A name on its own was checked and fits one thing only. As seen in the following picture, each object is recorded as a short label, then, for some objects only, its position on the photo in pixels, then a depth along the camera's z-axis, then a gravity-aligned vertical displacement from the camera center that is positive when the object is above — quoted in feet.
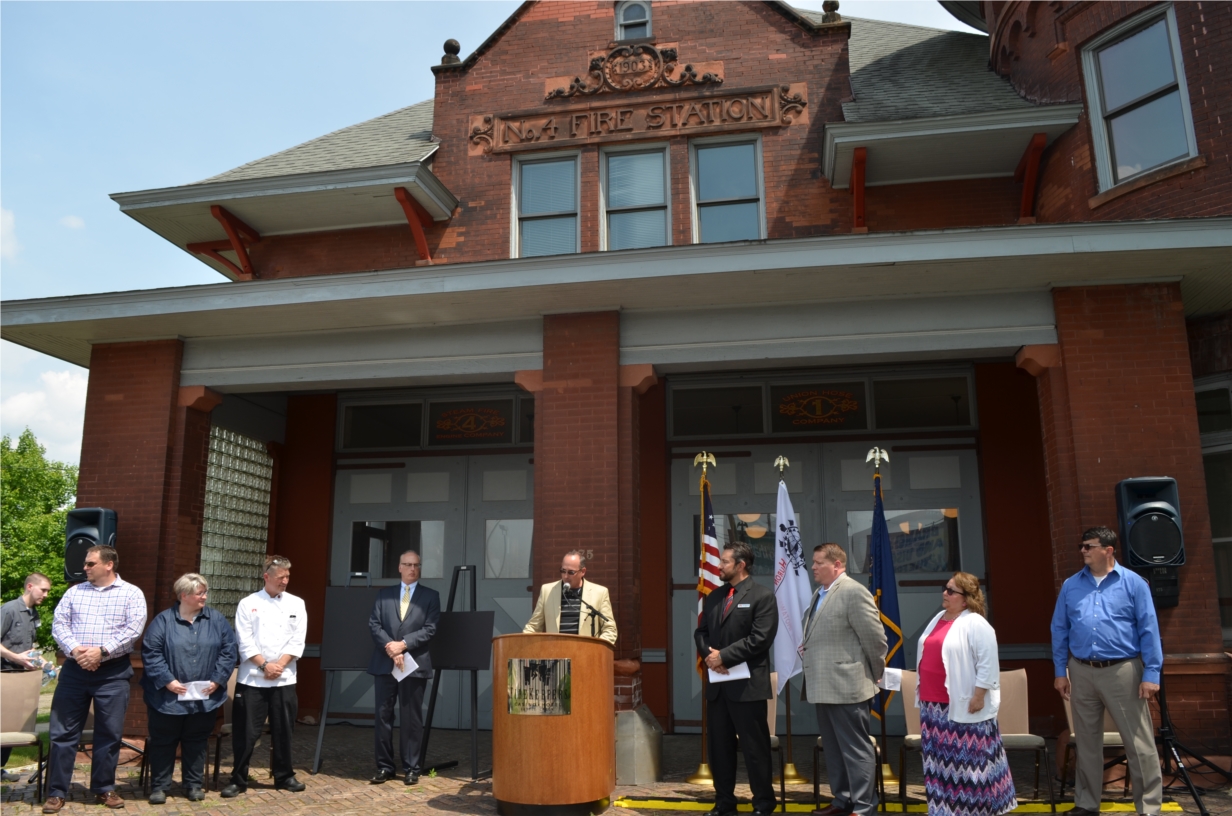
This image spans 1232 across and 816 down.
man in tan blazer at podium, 24.09 -0.40
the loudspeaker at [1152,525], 24.39 +1.57
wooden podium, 20.59 -2.92
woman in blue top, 22.86 -2.01
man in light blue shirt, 20.15 -1.66
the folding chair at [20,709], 23.26 -2.70
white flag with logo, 24.67 +0.01
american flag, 25.80 +0.71
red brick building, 26.37 +7.97
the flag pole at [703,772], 24.89 -4.63
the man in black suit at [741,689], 20.98 -2.12
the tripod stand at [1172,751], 20.36 -3.67
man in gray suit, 20.17 -1.74
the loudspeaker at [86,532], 29.43 +1.94
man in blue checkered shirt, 22.48 -1.75
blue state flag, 24.77 +0.02
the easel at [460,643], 26.25 -1.35
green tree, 144.46 +12.71
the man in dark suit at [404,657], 24.81 -1.63
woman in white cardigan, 18.29 -2.35
